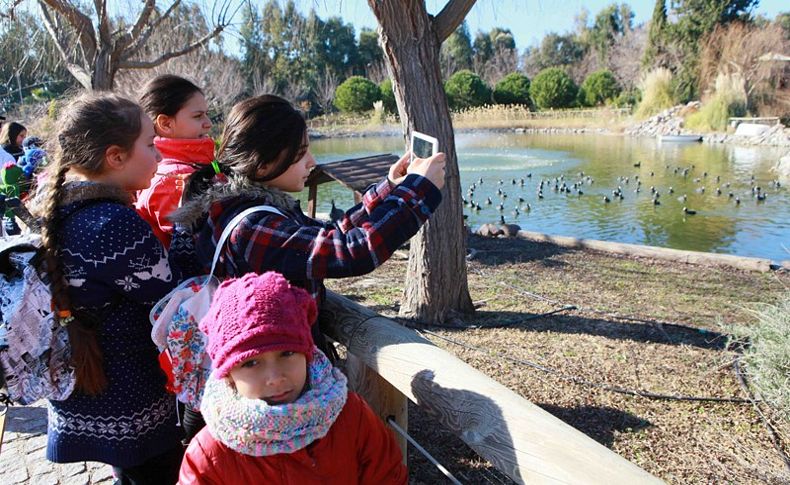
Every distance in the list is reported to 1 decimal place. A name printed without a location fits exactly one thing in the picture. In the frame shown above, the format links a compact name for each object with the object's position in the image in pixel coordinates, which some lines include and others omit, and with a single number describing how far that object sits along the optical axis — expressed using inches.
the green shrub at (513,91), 1448.1
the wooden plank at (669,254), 260.2
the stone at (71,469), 107.3
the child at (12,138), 250.2
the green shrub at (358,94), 1428.4
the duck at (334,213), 288.2
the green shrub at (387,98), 1434.2
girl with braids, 56.9
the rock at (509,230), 341.7
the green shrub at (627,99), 1258.4
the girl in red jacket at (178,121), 89.4
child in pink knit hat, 47.7
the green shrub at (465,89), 1375.5
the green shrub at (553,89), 1375.5
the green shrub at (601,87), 1343.5
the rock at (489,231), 342.5
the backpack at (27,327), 56.0
